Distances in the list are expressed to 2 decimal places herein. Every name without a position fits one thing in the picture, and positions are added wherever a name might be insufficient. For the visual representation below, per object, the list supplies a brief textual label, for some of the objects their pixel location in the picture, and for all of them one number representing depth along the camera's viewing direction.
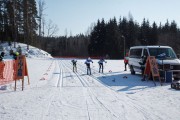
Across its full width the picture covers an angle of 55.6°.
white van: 10.97
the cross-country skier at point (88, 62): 13.95
